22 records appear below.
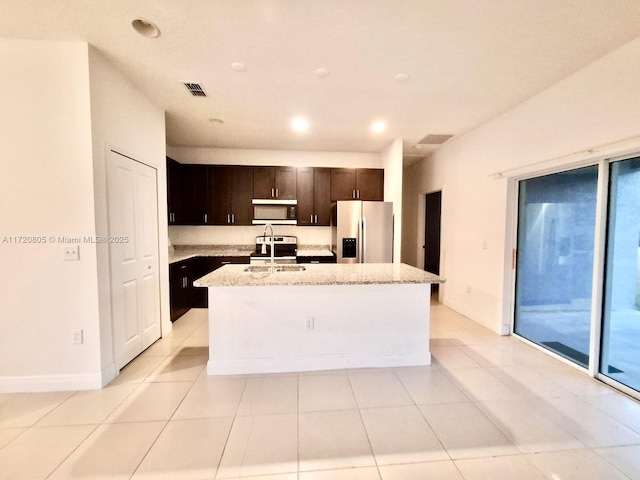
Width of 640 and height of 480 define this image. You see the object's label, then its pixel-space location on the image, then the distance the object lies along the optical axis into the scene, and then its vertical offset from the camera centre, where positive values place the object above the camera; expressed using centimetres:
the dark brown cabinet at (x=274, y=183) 496 +73
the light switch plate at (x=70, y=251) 228 -21
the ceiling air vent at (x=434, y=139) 429 +133
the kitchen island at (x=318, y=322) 257 -89
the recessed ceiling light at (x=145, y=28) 199 +139
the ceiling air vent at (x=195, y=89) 280 +137
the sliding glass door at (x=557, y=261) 270 -36
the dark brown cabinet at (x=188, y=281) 390 -81
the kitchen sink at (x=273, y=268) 291 -46
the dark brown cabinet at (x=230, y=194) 491 +52
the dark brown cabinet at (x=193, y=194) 473 +51
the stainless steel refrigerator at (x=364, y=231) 443 -9
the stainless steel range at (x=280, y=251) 452 -45
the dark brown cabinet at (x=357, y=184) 508 +74
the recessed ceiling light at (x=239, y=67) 245 +137
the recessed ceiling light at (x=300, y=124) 368 +135
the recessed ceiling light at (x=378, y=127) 382 +135
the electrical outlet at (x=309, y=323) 265 -90
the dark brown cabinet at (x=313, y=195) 502 +53
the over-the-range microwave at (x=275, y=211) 495 +24
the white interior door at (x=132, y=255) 256 -30
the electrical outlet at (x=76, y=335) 232 -90
